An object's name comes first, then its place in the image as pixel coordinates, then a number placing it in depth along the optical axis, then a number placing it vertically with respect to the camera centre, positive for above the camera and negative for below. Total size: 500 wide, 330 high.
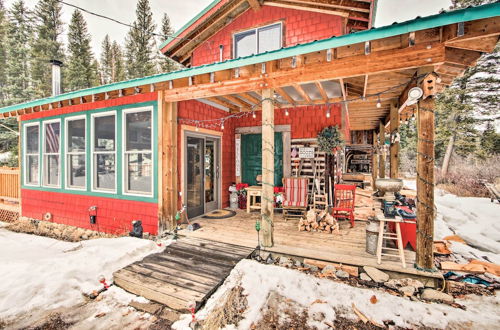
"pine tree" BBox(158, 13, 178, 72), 21.17 +13.59
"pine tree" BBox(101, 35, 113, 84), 24.11 +12.43
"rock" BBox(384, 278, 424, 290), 3.04 -1.73
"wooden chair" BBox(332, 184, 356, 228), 5.45 -0.89
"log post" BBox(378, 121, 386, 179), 8.57 +0.37
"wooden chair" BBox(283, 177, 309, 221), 5.98 -0.89
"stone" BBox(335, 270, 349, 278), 3.37 -1.74
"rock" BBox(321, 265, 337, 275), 3.45 -1.73
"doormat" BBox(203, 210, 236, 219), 6.23 -1.51
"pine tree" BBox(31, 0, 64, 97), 18.51 +11.53
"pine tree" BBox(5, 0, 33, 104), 16.80 +10.50
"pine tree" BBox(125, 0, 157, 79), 20.39 +11.79
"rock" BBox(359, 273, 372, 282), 3.25 -1.74
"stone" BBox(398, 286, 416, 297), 2.94 -1.77
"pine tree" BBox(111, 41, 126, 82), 22.19 +10.85
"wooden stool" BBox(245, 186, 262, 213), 6.79 -0.94
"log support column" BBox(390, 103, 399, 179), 6.08 +0.65
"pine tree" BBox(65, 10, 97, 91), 19.08 +9.97
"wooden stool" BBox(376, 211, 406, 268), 3.31 -1.22
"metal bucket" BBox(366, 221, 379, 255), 3.68 -1.27
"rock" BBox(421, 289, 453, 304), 2.83 -1.78
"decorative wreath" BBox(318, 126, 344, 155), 6.21 +0.74
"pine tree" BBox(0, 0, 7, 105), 19.42 +11.42
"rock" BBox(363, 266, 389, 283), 3.18 -1.68
